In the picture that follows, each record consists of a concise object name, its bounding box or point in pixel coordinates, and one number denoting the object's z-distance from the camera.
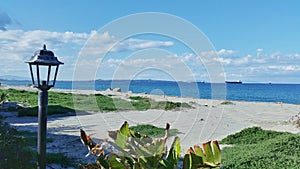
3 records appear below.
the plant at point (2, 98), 2.94
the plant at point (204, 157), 1.43
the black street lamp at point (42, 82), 2.95
